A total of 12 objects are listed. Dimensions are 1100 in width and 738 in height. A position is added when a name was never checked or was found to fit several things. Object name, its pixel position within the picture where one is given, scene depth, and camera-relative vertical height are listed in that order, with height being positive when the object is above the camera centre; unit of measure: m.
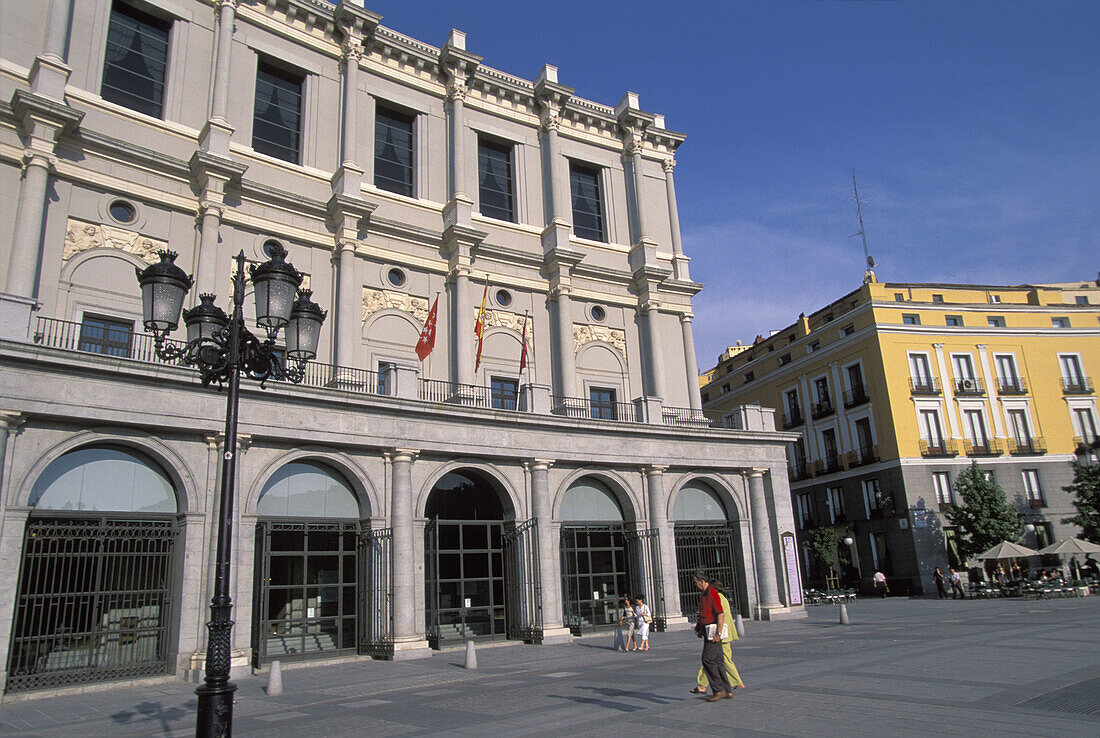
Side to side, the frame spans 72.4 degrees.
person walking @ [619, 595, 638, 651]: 18.36 -1.37
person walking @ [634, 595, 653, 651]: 17.97 -1.32
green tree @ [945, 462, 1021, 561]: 34.16 +1.45
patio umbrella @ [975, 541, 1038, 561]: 30.14 -0.21
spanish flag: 23.05 +7.49
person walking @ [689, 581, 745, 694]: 10.12 -1.31
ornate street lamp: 8.34 +3.04
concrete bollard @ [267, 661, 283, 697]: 13.30 -1.61
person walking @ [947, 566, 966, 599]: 31.95 -1.55
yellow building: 37.56 +7.13
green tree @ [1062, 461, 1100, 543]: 34.19 +1.80
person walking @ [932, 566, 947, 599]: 32.50 -1.41
